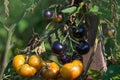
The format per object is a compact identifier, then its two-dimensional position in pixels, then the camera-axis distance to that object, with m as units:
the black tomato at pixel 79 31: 0.76
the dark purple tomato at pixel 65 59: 0.76
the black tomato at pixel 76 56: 0.77
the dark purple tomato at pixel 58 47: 0.77
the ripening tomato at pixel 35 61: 0.73
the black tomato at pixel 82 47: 0.76
